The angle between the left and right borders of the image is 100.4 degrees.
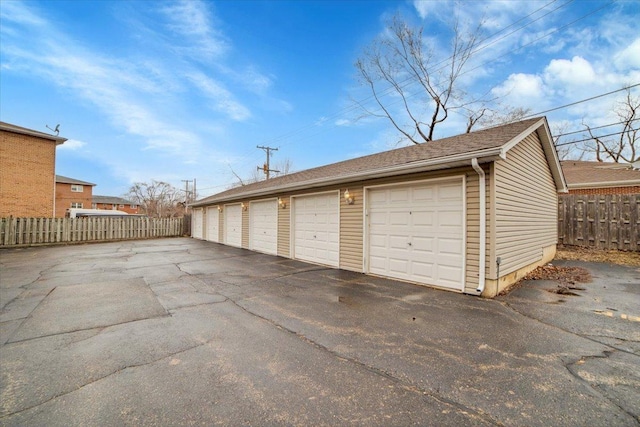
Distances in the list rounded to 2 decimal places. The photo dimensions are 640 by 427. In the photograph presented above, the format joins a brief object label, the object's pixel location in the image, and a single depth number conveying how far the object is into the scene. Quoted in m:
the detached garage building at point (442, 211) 5.02
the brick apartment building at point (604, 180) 11.88
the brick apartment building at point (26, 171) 14.51
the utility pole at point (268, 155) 25.64
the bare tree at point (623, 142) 17.45
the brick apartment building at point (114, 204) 46.69
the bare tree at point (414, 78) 14.98
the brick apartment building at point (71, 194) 30.19
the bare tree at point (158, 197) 37.09
